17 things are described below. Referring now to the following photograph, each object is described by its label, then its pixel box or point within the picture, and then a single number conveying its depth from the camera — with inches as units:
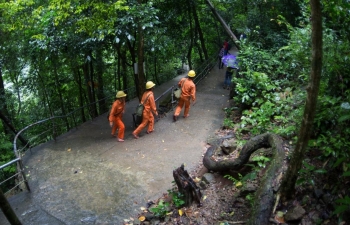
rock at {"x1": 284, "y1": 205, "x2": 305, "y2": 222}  149.6
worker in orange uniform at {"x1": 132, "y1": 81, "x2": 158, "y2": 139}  354.6
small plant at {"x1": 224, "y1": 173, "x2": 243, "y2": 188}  210.0
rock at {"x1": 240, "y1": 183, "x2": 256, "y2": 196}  193.3
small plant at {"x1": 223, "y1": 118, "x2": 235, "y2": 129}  349.6
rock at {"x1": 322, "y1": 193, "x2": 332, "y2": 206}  146.9
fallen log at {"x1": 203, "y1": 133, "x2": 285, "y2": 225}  158.8
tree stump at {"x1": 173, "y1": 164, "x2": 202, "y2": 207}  208.1
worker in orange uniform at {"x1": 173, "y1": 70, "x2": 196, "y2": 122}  382.3
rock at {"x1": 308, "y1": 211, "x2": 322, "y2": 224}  143.8
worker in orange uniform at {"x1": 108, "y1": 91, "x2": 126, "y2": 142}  342.3
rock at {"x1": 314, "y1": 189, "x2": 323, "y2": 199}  153.7
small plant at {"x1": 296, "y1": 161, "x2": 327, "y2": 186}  148.5
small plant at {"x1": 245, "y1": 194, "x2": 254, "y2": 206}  181.6
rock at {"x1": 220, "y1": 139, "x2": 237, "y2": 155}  270.4
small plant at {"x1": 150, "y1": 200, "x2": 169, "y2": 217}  205.0
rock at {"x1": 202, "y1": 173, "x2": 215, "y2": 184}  234.8
